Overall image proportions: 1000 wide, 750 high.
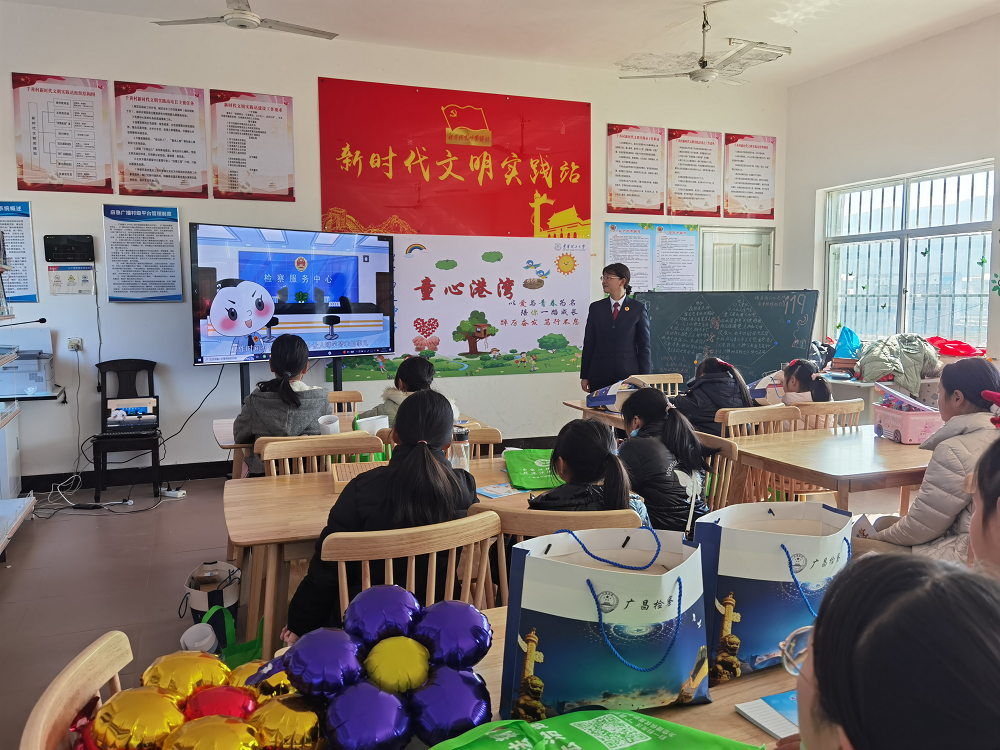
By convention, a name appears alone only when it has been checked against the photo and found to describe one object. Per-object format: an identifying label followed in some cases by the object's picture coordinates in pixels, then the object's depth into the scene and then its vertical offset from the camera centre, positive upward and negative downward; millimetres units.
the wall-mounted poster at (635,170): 6121 +1205
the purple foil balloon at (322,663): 733 -374
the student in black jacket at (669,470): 2420 -561
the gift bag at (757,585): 950 -375
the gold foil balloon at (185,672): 770 -405
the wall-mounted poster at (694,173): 6316 +1217
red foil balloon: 727 -411
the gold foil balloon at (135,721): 680 -404
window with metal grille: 5227 +431
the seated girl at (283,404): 3199 -441
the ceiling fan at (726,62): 4375 +1582
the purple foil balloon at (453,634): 802 -376
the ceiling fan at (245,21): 3596 +1502
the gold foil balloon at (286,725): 700 -418
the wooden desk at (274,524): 1897 -600
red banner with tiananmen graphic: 5320 +1153
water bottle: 2189 -460
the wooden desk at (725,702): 870 -518
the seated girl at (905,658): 433 -223
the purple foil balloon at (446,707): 734 -421
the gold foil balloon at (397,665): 761 -389
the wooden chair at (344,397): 4160 -530
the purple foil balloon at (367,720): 700 -414
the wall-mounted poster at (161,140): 4770 +1139
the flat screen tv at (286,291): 4602 +111
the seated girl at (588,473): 1814 -435
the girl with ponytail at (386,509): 1694 -486
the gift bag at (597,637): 835 -396
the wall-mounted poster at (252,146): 4980 +1148
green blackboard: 5637 -165
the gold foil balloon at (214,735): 659 -404
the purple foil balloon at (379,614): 811 -357
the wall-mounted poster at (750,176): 6559 +1230
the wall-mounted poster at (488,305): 5566 +19
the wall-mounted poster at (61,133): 4570 +1137
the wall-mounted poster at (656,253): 6199 +484
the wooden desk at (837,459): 2574 -594
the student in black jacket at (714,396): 3582 -448
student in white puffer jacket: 2102 -508
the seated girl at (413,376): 3084 -299
